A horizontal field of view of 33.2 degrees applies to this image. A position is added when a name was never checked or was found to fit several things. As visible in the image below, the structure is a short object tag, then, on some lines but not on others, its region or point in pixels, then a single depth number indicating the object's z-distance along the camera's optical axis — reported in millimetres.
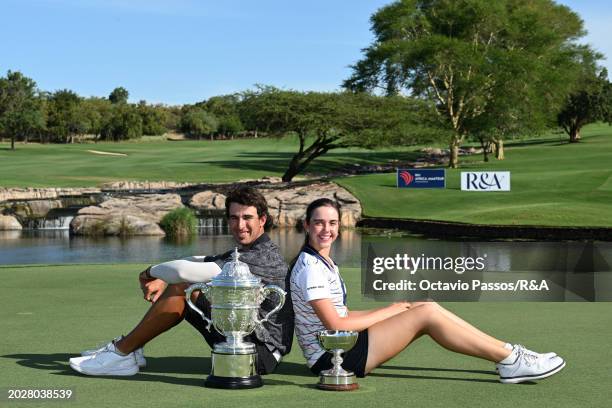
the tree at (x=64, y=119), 116375
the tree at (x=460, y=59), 66688
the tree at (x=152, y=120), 131125
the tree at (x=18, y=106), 101438
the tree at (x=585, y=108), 87062
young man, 6645
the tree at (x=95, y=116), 121062
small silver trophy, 6422
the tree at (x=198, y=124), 132125
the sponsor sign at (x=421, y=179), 52688
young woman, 6625
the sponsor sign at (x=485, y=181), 50344
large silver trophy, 6203
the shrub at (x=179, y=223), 43750
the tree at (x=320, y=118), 60156
